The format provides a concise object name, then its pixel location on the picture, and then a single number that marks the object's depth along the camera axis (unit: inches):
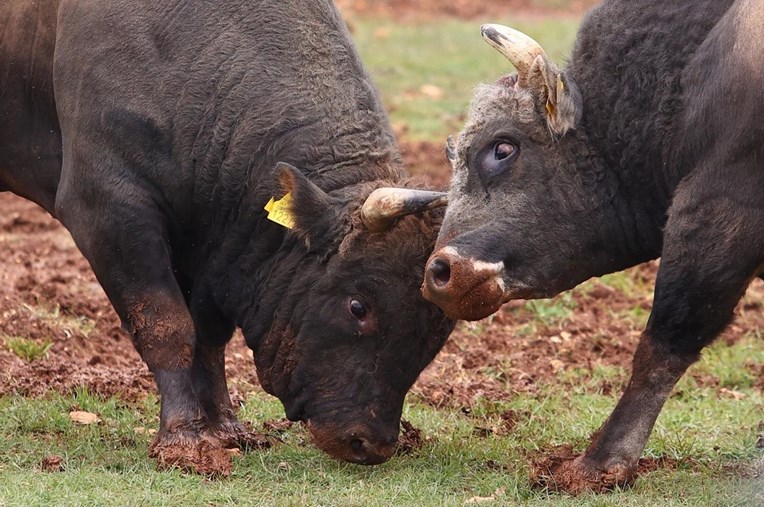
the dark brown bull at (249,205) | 549.0
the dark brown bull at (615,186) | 484.7
